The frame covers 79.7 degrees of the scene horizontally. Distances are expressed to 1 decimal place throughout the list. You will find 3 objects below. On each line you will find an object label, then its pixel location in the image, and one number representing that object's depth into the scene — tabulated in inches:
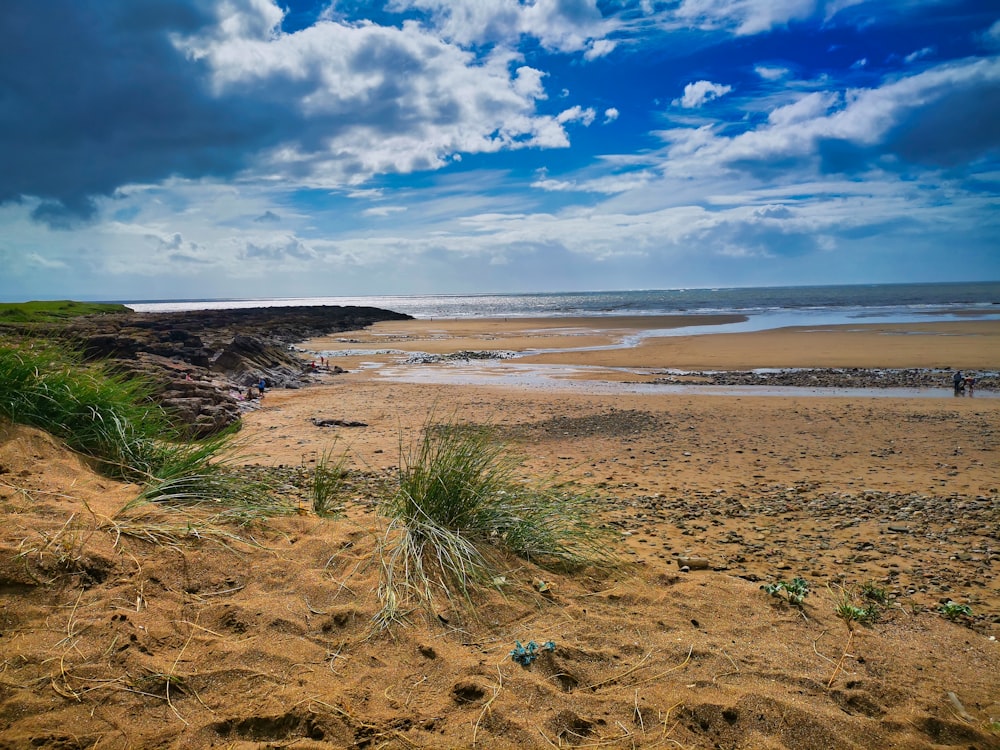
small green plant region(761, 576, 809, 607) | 162.4
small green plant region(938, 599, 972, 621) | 161.2
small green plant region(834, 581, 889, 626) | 156.6
